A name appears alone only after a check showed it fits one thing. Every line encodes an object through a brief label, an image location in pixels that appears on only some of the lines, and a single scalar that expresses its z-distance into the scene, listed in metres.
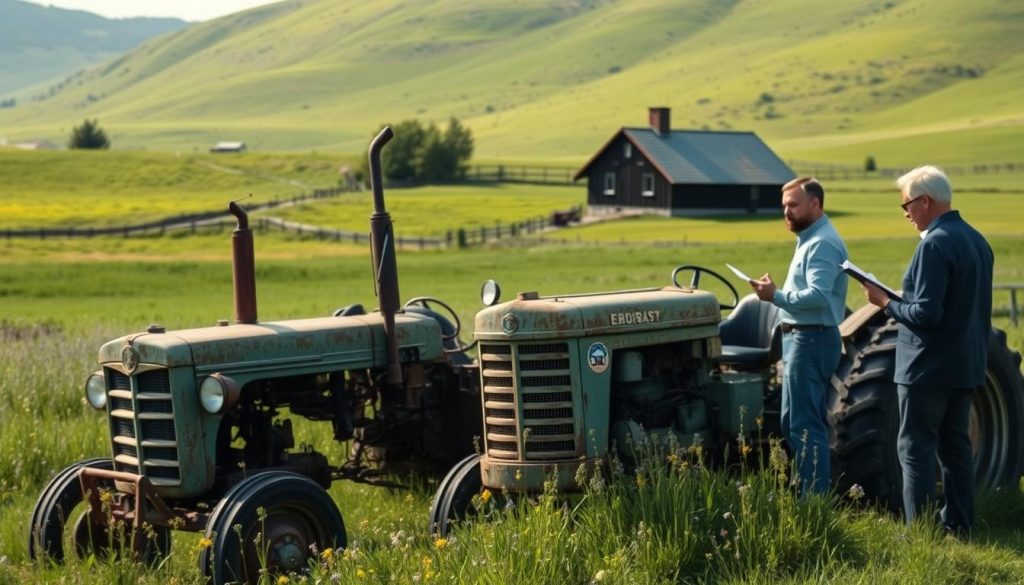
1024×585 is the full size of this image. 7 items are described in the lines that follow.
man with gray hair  7.48
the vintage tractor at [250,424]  7.15
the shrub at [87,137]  125.75
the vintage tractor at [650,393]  7.45
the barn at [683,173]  74.38
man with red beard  8.04
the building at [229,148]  148.15
